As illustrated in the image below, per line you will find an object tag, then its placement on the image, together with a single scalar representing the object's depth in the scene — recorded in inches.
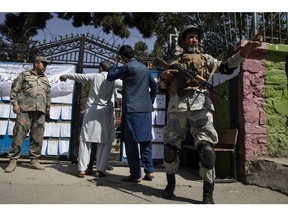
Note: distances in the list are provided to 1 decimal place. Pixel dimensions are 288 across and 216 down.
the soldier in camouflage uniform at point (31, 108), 145.6
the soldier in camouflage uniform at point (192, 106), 92.4
